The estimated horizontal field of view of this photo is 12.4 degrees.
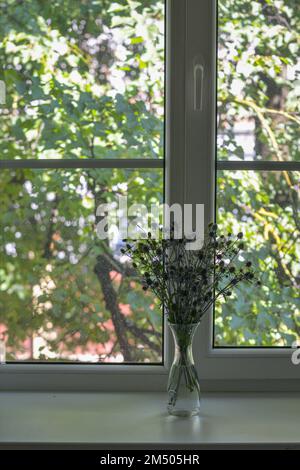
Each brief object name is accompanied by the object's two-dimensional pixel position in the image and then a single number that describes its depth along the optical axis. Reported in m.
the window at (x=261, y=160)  3.59
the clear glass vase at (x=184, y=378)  3.37
